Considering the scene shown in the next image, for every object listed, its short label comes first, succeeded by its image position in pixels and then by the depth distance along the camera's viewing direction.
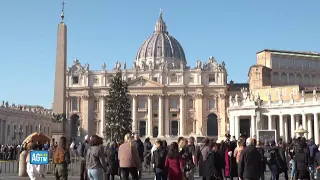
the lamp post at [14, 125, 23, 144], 71.76
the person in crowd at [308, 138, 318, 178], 15.66
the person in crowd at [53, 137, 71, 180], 12.15
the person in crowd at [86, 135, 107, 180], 10.39
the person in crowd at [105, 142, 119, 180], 15.22
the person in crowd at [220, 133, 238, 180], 14.14
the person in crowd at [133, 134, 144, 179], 16.82
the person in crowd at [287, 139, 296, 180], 18.43
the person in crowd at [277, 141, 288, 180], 15.92
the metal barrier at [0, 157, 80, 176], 22.07
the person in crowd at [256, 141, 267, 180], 14.66
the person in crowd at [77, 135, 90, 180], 15.44
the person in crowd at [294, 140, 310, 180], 13.80
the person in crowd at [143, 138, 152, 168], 20.27
